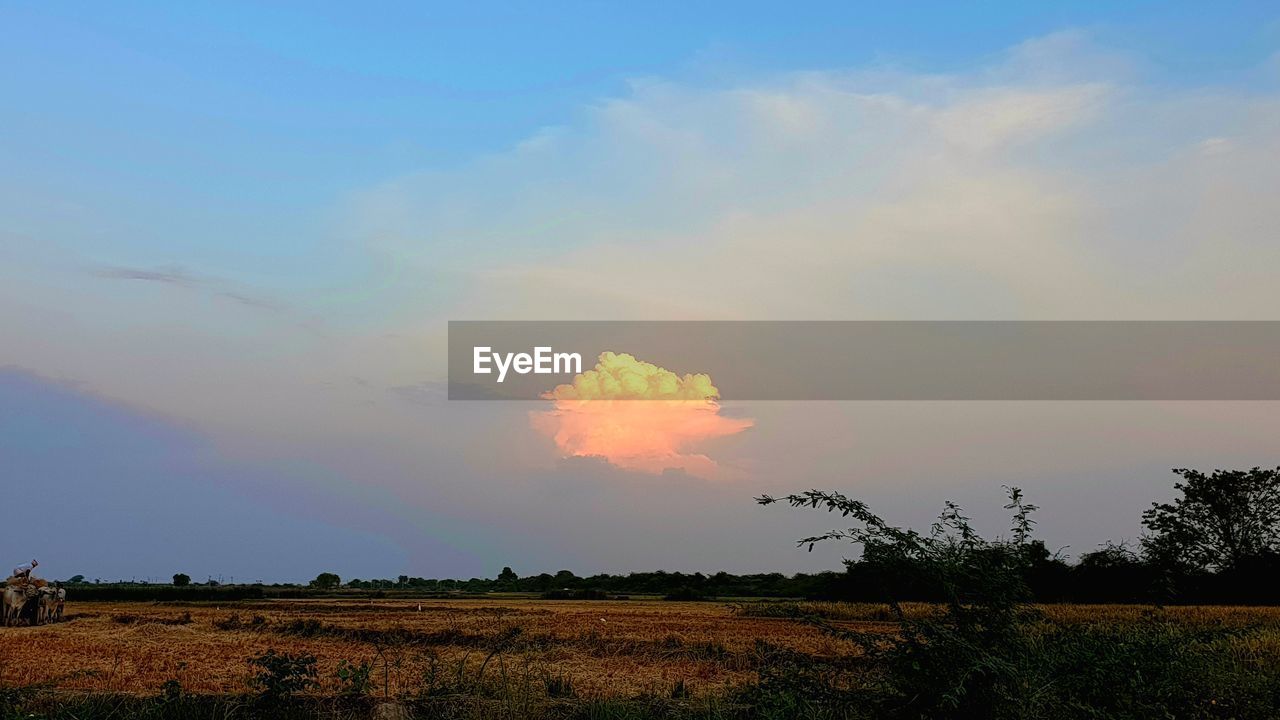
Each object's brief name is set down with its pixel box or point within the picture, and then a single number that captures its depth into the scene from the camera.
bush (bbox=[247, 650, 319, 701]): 7.65
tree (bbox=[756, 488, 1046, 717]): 5.47
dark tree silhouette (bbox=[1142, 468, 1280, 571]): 54.91
